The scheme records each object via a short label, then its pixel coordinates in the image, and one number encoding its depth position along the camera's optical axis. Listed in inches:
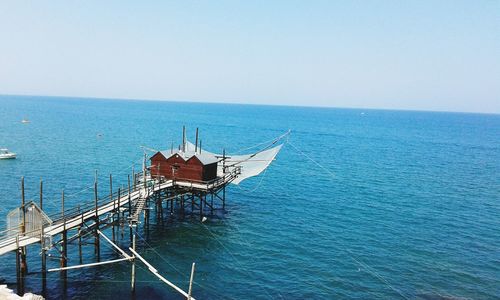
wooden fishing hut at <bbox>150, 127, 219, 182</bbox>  1636.3
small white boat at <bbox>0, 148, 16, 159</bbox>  2748.5
